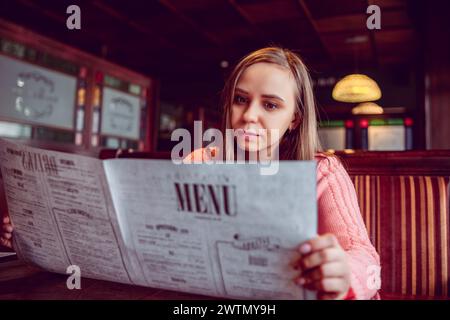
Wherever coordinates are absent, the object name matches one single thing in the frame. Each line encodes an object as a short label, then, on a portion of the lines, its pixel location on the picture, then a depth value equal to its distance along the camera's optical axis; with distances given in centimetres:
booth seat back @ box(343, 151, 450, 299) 124
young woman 59
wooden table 70
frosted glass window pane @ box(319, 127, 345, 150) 667
